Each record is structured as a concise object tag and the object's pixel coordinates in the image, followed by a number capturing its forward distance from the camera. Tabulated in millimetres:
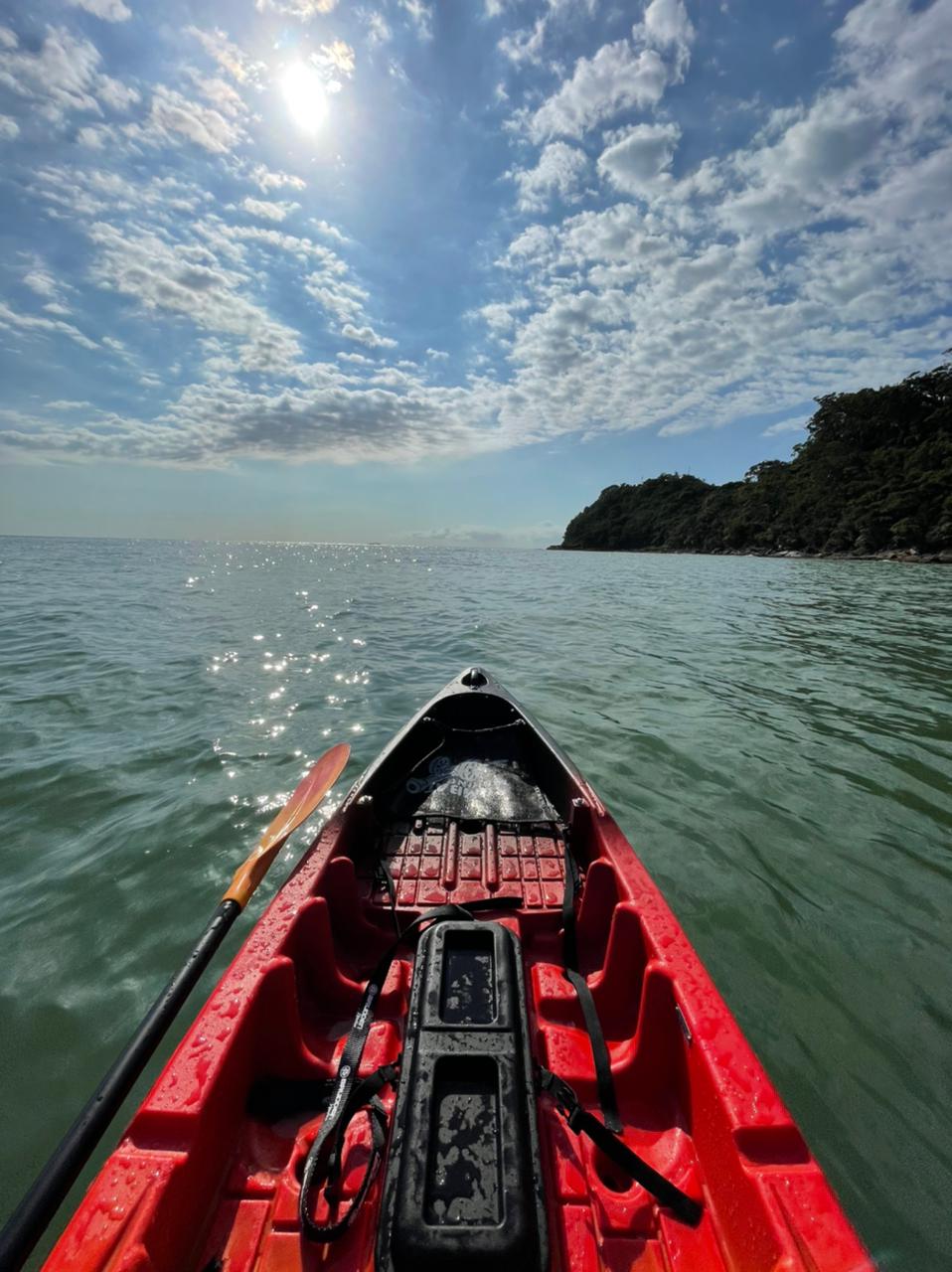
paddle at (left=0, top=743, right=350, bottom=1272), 478
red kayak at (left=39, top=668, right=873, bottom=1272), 467
